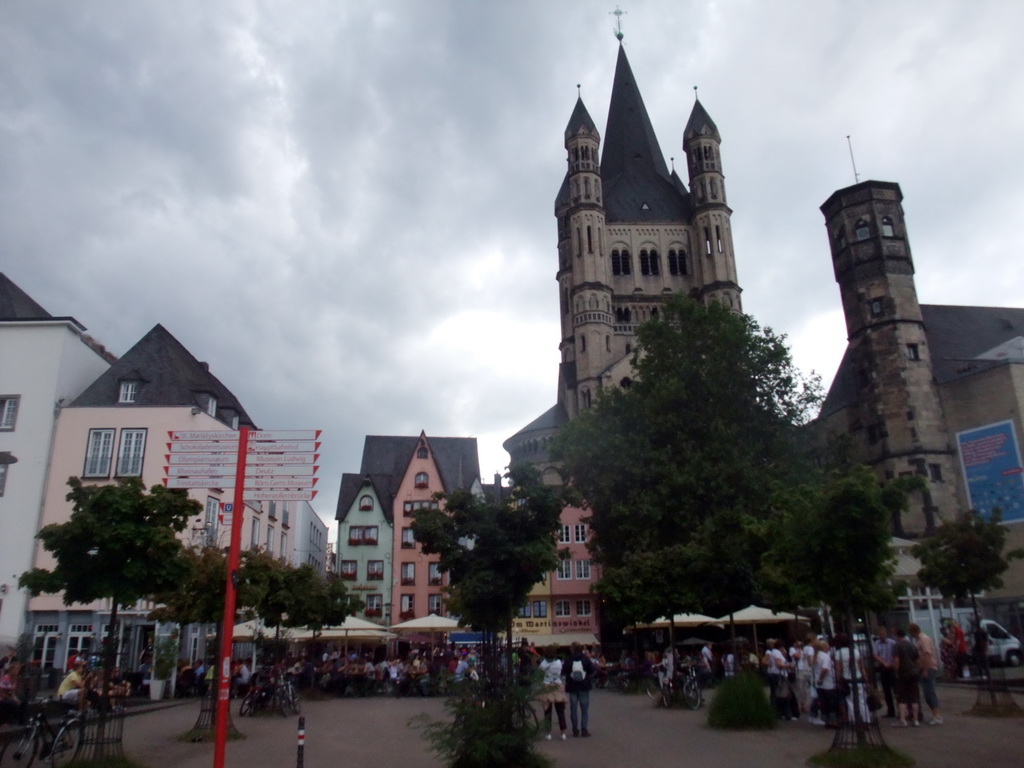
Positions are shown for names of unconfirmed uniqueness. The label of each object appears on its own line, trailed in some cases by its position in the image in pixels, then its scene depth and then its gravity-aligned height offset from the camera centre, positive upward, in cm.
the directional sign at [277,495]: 1020 +184
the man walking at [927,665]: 1524 -40
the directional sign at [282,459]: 1030 +227
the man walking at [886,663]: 1602 -36
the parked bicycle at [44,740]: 1300 -107
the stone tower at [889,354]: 4547 +1511
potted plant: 2656 +18
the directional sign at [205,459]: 1020 +227
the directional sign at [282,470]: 1028 +214
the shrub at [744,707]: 1526 -101
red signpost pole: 905 +59
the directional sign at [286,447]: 1032 +240
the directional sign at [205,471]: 1019 +214
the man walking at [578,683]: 1561 -55
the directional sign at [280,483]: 1025 +199
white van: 2939 -23
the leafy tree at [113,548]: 1198 +155
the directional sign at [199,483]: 1003 +199
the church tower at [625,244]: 7319 +3513
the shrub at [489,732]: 1066 -92
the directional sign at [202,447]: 1026 +242
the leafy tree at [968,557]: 1755 +161
